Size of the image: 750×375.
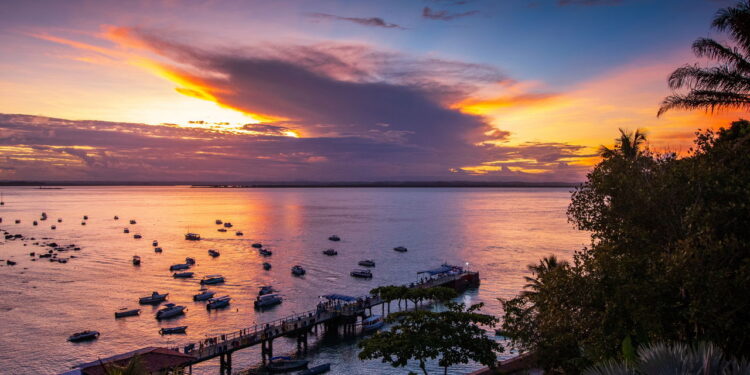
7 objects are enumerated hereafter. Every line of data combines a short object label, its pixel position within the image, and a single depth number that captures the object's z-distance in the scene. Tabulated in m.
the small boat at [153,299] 62.78
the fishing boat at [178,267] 85.88
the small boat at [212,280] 73.69
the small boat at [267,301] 61.06
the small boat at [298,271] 80.88
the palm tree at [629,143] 33.50
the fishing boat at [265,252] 98.91
